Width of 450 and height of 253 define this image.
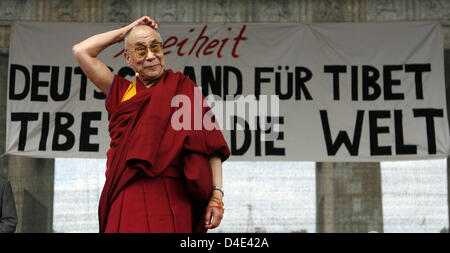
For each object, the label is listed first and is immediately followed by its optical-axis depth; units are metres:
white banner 7.28
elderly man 2.97
